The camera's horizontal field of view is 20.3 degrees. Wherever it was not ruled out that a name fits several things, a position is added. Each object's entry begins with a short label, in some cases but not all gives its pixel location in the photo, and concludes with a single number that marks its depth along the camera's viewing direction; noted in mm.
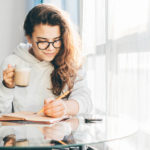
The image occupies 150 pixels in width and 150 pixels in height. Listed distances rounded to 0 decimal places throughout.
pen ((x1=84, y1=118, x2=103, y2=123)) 1517
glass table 1213
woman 1791
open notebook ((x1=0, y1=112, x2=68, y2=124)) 1458
